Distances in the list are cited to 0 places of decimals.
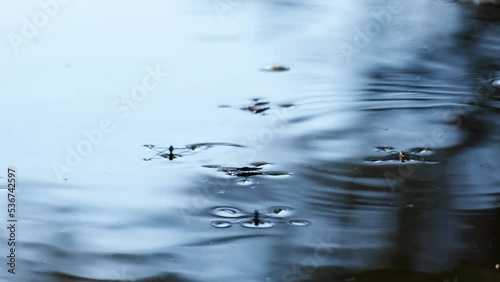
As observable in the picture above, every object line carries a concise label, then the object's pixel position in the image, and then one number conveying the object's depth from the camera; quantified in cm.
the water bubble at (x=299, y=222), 611
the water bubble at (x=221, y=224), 604
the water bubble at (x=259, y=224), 605
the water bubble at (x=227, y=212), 620
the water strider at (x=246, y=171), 684
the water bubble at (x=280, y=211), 623
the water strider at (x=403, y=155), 707
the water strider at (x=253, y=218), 608
